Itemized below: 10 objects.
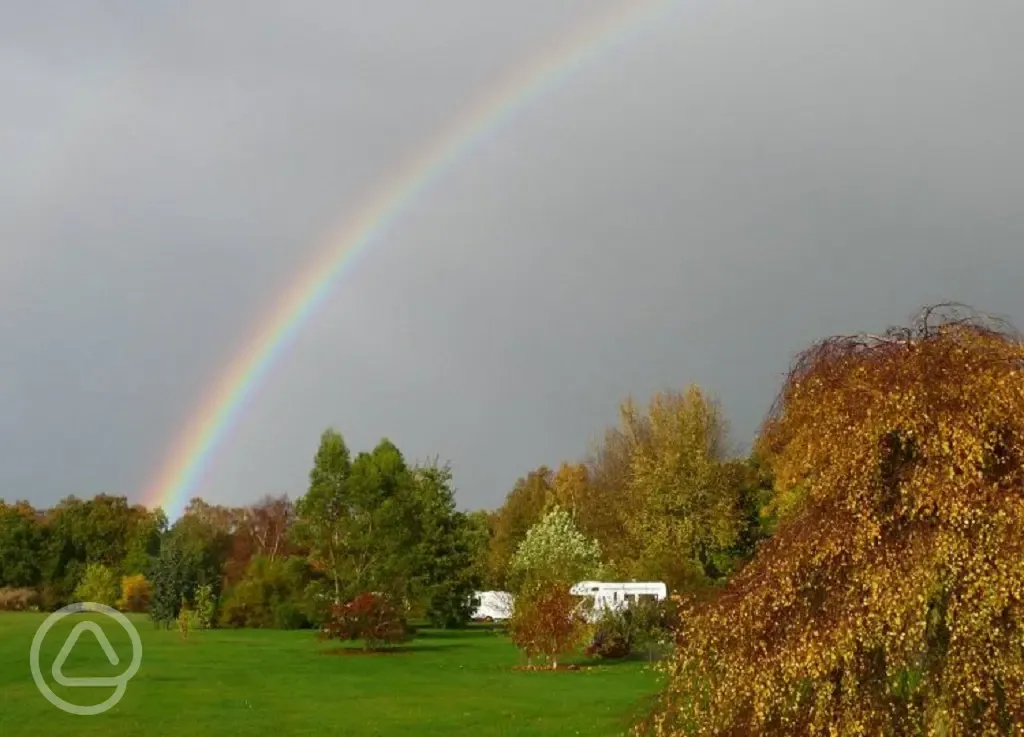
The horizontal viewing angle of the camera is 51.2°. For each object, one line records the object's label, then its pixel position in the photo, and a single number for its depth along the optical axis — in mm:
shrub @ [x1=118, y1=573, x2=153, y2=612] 78125
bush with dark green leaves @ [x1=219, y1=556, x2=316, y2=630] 62312
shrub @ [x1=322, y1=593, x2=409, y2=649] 40031
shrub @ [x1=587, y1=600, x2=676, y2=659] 36406
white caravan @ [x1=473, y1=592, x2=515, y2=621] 67606
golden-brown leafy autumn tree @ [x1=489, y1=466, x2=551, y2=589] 76875
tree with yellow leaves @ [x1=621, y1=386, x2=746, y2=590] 55219
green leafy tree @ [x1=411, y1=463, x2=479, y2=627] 60500
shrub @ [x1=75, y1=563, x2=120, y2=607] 77500
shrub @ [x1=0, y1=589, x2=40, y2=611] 83188
